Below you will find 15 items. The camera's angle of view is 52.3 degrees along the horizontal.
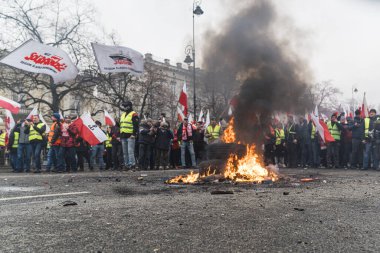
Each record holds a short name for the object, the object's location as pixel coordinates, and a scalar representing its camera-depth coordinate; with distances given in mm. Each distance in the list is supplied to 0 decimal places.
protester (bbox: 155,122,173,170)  13781
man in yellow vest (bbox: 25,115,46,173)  12945
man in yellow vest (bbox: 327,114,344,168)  14594
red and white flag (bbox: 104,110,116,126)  15848
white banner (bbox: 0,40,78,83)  11062
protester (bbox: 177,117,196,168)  14977
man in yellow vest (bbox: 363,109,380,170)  13195
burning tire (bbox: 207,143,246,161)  9461
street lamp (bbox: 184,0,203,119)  20839
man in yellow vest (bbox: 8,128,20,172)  14151
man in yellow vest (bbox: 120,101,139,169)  12227
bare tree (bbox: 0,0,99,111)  25062
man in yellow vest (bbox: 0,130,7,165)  19094
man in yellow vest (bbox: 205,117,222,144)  15266
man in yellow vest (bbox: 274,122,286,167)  15891
